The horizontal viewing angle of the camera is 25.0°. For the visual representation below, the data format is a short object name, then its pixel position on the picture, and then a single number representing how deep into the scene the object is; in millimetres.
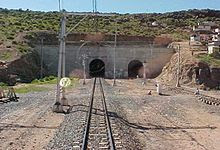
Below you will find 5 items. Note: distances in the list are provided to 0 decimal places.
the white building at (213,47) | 77956
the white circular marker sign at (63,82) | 31652
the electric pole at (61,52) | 29469
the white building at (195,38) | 93331
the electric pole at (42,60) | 77719
